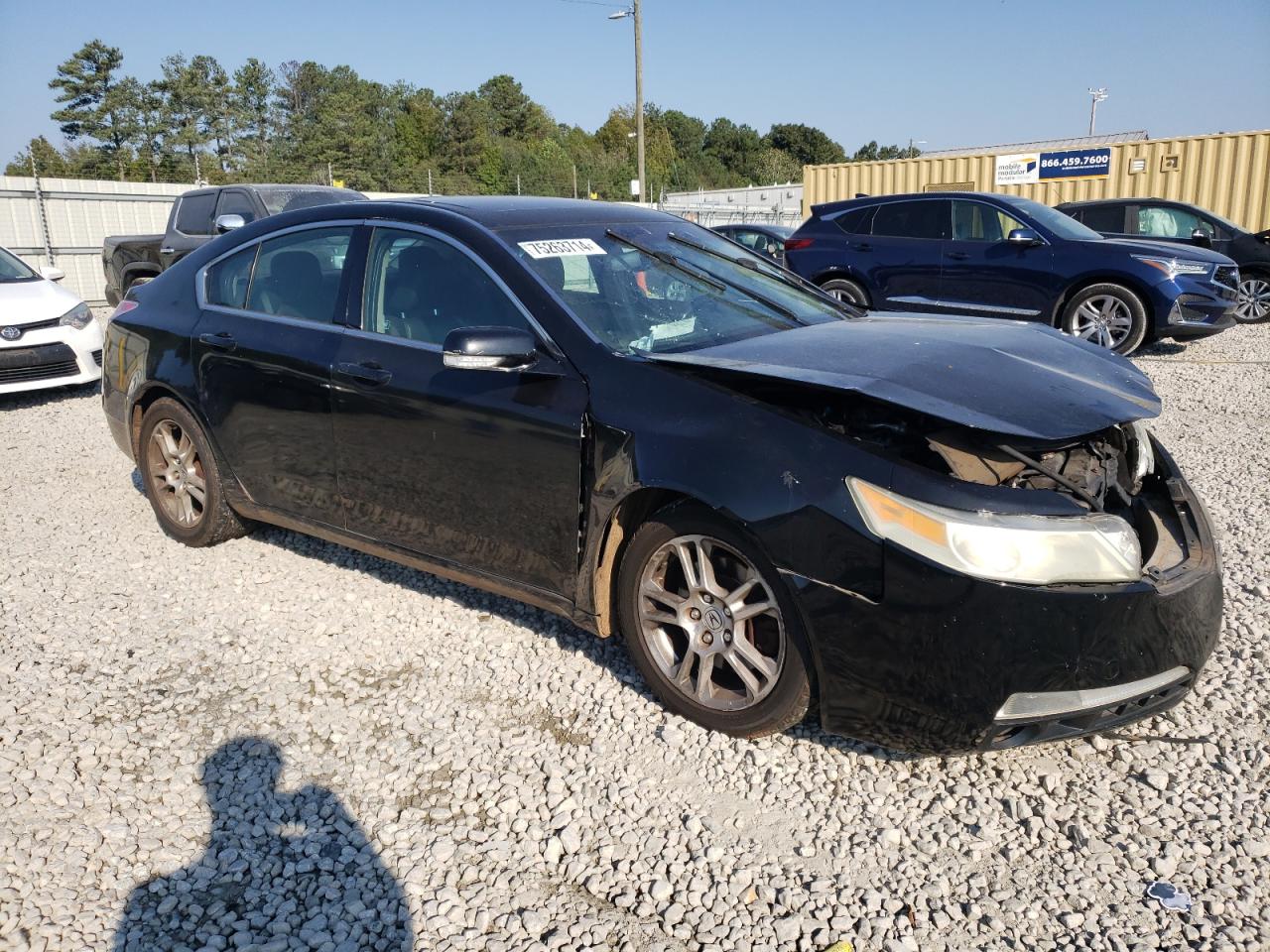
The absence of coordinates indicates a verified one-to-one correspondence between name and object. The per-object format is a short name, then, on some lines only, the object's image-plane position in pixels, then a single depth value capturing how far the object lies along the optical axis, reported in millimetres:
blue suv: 9477
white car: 8219
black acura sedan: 2475
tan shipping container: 19625
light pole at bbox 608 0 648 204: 28422
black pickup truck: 11336
